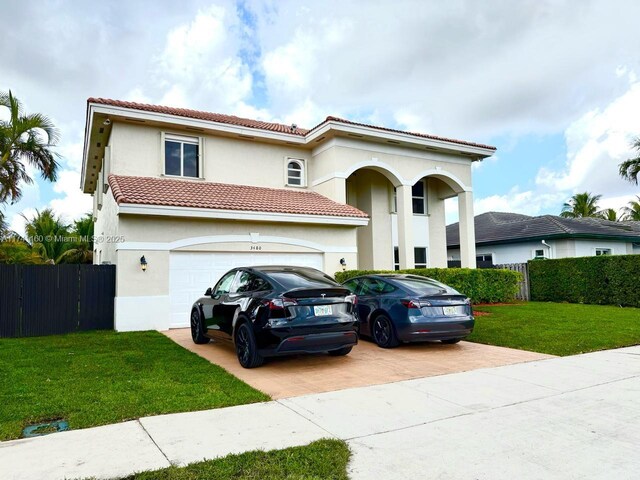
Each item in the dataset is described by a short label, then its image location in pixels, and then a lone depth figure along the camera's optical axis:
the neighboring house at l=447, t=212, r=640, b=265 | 22.72
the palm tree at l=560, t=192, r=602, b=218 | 46.31
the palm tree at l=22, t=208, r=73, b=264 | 24.44
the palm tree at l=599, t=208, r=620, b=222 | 45.53
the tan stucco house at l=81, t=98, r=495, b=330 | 11.86
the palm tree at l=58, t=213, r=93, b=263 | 25.23
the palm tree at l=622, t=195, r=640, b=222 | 44.09
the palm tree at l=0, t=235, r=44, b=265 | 17.42
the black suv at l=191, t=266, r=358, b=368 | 6.74
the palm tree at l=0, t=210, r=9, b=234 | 18.80
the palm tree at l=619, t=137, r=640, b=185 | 25.53
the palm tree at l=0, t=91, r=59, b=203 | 18.00
